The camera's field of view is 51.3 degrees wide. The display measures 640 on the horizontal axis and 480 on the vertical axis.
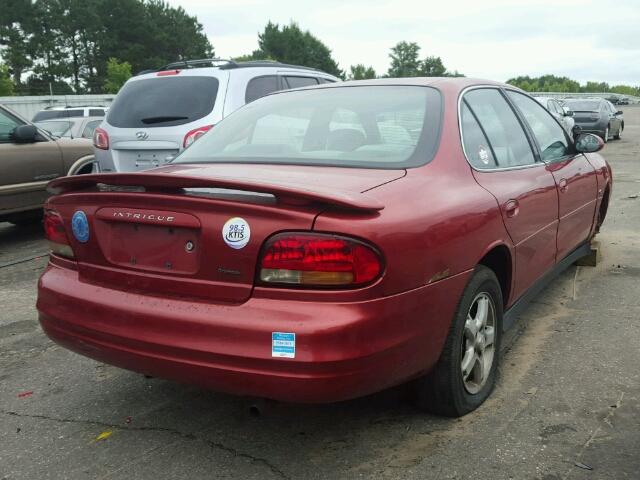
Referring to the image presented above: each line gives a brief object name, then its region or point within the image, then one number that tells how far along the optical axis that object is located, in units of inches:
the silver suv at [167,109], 260.4
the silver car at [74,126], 504.4
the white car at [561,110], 760.7
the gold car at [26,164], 285.9
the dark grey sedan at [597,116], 874.1
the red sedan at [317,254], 93.7
